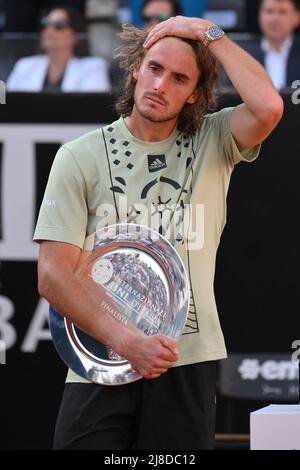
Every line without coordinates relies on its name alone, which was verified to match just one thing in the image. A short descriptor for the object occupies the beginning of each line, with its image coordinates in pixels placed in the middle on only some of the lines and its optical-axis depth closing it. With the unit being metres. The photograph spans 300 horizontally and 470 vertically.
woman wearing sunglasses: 10.58
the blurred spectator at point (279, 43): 11.18
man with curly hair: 6.14
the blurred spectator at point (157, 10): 12.65
